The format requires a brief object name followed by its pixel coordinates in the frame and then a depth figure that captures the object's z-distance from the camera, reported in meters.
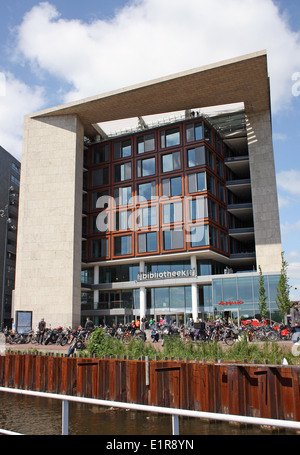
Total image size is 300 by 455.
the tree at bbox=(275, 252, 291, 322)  41.62
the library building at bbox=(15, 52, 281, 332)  46.88
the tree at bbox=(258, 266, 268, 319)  42.47
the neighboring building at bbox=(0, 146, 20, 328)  71.50
